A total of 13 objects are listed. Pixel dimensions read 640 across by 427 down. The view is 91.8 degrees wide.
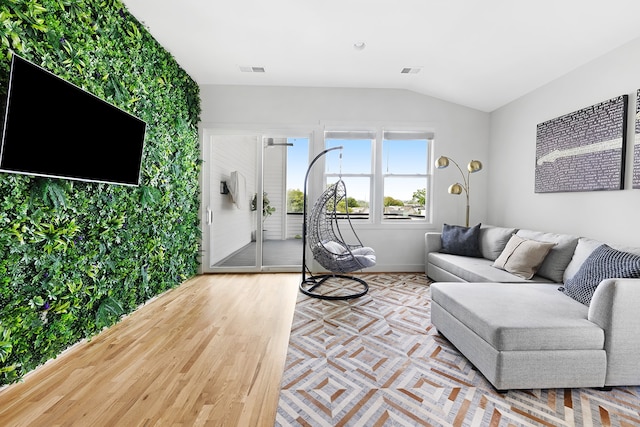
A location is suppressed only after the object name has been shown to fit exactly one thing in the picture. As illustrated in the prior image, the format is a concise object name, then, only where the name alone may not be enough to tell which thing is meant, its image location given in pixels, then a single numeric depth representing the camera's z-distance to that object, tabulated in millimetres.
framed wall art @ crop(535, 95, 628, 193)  2680
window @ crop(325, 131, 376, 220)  4672
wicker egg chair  3500
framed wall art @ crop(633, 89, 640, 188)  2500
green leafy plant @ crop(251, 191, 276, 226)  4656
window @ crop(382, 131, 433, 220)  4750
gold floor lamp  4066
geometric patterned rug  1545
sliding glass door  4594
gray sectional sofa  1709
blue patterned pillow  1963
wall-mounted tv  1574
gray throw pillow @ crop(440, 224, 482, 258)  3900
